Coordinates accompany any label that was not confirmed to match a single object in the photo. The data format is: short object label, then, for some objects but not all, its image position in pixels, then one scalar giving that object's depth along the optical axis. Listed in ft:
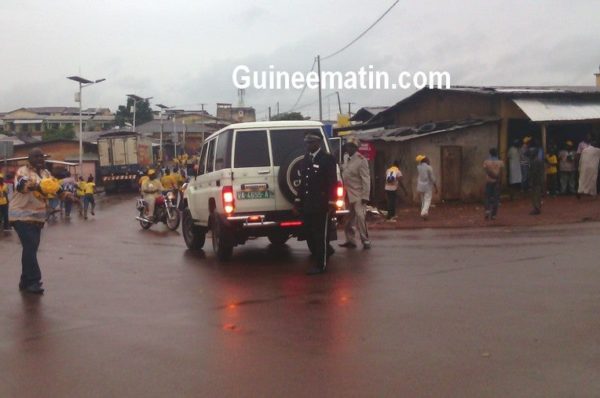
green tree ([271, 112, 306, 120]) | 232.41
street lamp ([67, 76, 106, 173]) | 158.30
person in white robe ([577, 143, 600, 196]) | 69.05
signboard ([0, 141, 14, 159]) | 108.68
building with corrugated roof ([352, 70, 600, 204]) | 76.23
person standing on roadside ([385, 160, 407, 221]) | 64.03
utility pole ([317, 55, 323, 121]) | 152.35
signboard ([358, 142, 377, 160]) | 72.49
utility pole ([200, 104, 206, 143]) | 287.98
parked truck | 161.58
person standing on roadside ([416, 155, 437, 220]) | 61.72
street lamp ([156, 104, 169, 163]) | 219.04
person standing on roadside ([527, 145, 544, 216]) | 60.39
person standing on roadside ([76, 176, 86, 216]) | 92.43
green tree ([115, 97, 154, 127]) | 330.34
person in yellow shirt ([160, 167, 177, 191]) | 81.71
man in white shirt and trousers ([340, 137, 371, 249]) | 42.80
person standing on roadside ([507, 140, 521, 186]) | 77.36
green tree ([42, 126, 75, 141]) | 256.32
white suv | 37.86
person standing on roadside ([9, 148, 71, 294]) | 30.66
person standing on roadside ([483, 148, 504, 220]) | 58.34
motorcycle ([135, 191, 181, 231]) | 68.69
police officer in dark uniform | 34.09
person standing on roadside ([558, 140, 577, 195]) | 75.00
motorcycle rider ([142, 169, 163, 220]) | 71.05
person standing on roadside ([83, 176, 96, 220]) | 92.13
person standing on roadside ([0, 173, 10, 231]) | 71.05
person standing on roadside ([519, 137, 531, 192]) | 71.26
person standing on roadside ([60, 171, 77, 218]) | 93.90
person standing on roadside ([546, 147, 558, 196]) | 76.59
